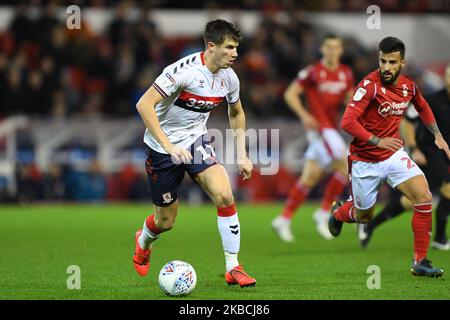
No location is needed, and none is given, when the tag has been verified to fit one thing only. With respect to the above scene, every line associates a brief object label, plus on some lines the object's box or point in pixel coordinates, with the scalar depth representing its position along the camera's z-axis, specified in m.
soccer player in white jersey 15.28
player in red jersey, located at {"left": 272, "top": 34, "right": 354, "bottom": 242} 25.02
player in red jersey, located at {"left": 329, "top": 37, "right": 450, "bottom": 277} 16.64
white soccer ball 14.41
